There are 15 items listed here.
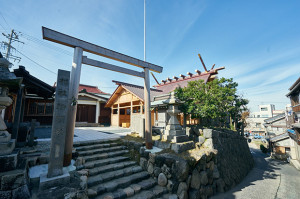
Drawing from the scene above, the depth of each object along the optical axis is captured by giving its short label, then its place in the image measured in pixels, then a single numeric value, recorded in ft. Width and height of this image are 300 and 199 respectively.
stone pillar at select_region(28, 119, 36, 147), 16.07
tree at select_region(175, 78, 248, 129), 26.61
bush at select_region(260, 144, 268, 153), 73.35
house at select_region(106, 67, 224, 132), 45.55
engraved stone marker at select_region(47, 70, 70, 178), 10.82
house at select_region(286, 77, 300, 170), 43.65
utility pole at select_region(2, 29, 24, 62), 50.90
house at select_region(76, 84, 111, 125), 50.60
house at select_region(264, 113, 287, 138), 73.74
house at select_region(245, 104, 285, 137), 90.83
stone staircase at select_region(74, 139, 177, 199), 12.15
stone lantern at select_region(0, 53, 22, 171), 8.74
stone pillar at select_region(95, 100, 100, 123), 53.16
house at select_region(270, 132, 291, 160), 58.53
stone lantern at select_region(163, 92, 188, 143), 20.43
